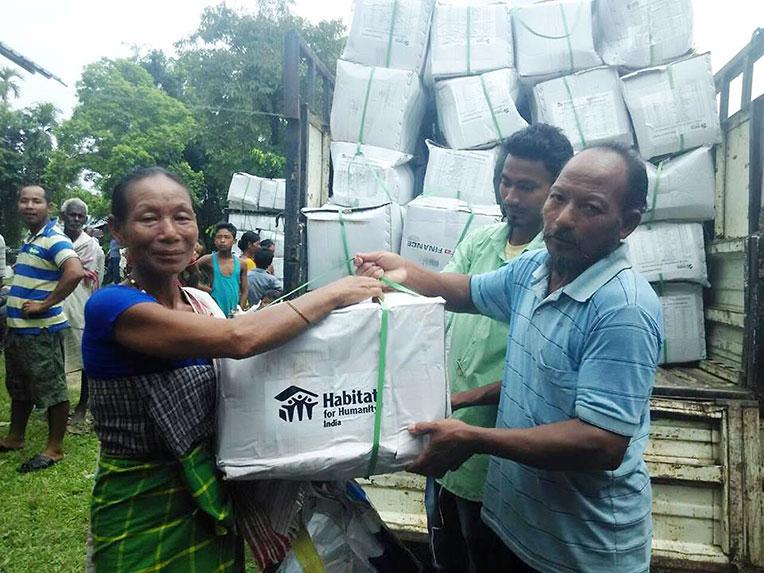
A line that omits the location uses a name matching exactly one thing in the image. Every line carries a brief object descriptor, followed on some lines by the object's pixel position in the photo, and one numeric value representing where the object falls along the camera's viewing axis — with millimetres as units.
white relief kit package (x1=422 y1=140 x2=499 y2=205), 3041
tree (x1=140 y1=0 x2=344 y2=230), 16875
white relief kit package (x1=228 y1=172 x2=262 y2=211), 9570
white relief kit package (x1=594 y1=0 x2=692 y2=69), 2967
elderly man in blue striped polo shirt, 1032
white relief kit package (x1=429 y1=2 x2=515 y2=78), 3193
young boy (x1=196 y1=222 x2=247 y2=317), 4676
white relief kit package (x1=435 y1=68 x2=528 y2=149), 3111
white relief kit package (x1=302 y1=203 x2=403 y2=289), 2848
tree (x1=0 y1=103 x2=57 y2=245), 18328
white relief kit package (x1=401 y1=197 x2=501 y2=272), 2809
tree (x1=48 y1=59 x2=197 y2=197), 17797
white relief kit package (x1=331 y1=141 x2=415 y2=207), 3146
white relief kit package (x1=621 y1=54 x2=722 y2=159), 2828
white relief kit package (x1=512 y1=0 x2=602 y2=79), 3107
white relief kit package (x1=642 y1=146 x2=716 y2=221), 2820
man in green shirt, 1584
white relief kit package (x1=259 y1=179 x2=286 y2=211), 9578
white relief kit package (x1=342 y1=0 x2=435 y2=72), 3252
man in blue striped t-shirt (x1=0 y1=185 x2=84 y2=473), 3314
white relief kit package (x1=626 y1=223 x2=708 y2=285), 2789
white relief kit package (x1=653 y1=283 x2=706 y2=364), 2820
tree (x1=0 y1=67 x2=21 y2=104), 23859
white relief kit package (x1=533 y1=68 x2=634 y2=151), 2973
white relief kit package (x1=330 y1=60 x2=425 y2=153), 3227
